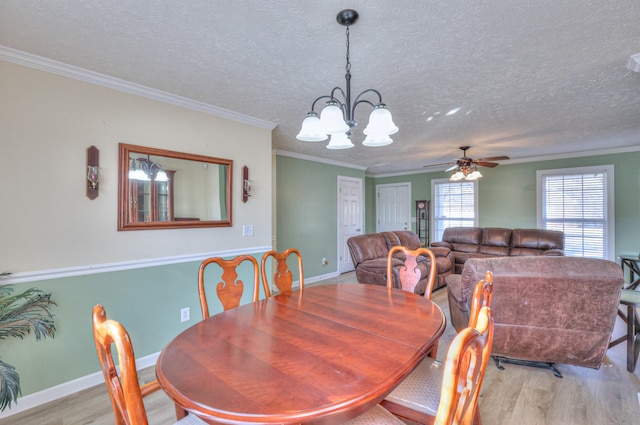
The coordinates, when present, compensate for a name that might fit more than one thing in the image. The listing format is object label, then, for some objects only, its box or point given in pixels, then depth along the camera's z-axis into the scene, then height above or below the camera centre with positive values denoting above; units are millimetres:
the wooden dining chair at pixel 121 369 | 737 -425
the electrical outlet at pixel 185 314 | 2719 -964
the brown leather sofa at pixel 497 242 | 4891 -554
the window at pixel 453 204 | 6342 +190
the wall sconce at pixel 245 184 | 3189 +317
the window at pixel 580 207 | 4883 +87
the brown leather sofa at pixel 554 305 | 2031 -681
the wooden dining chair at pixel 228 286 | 1816 -474
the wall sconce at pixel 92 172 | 2209 +313
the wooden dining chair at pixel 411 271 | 2201 -455
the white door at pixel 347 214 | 6066 -34
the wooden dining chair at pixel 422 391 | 1228 -811
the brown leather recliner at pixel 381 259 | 4293 -744
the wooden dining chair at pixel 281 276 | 2127 -479
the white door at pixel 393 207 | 7344 +149
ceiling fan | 4432 +722
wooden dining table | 828 -548
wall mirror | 2400 +216
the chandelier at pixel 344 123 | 1531 +497
